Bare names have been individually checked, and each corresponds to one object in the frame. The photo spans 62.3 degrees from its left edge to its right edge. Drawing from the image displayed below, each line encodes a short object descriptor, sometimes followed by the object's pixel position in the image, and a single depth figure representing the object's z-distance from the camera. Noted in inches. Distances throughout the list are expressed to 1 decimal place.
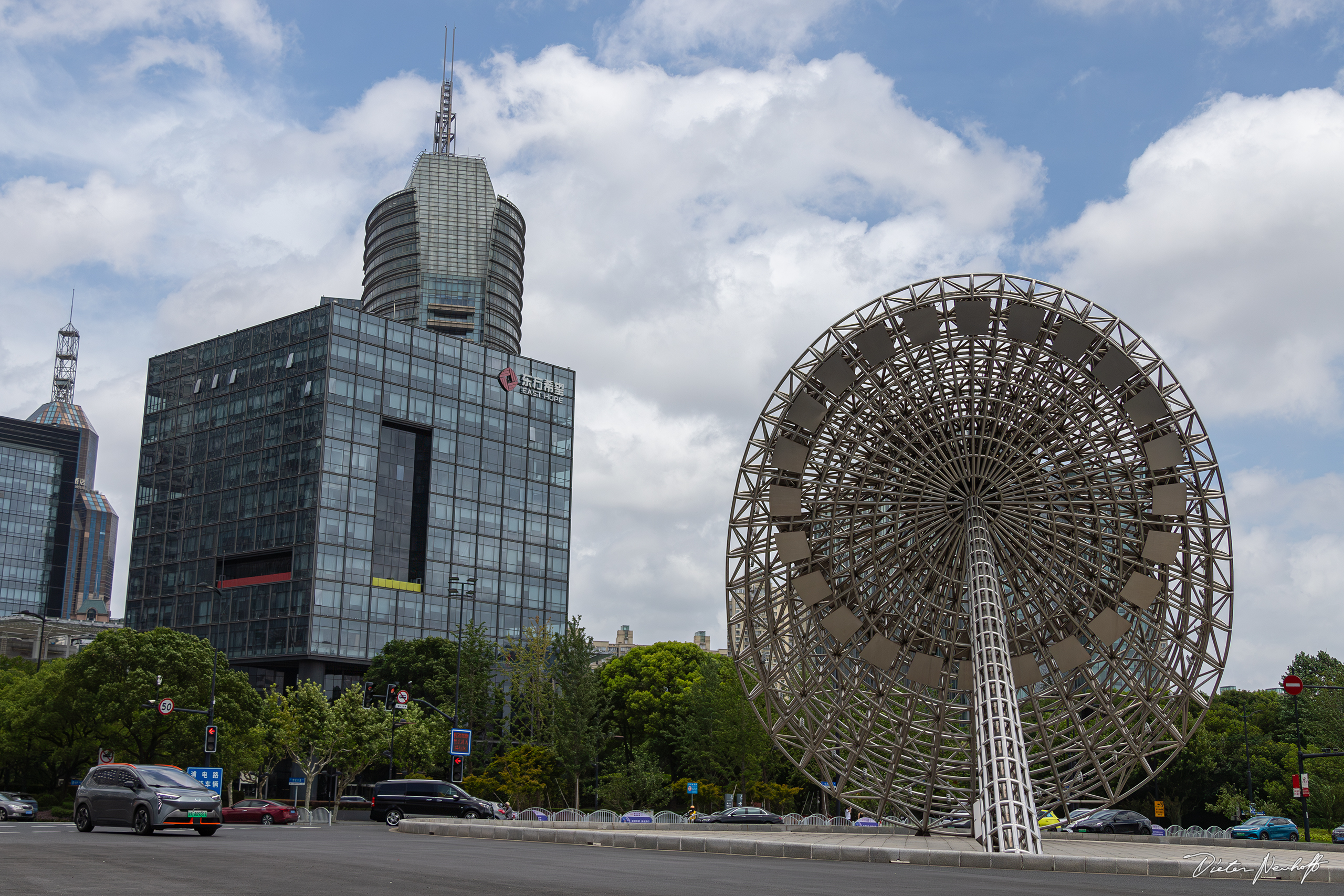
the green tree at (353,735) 2650.1
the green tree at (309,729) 2630.4
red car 2004.2
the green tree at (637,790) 2635.3
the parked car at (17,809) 2121.1
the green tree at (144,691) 2620.6
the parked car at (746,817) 2055.9
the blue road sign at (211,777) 1833.2
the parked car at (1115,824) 1849.2
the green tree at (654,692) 3181.6
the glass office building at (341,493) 4456.2
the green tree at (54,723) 2662.4
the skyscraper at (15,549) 7726.4
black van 1888.5
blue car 1909.4
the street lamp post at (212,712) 2486.5
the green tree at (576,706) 2679.6
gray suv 1036.5
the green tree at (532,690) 3051.2
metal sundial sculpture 1238.9
